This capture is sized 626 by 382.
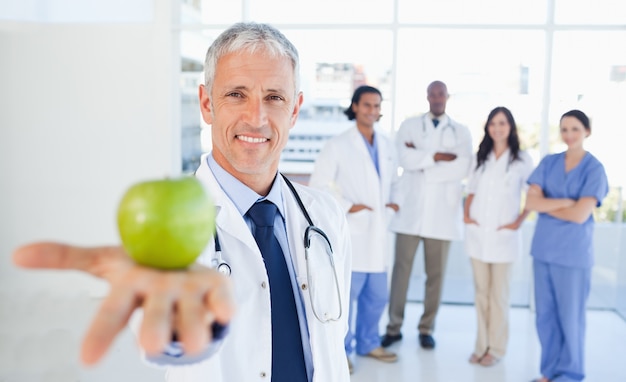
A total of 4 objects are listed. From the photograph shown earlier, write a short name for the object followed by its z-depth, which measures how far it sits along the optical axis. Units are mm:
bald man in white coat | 3773
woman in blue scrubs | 3041
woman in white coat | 3447
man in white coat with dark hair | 3447
